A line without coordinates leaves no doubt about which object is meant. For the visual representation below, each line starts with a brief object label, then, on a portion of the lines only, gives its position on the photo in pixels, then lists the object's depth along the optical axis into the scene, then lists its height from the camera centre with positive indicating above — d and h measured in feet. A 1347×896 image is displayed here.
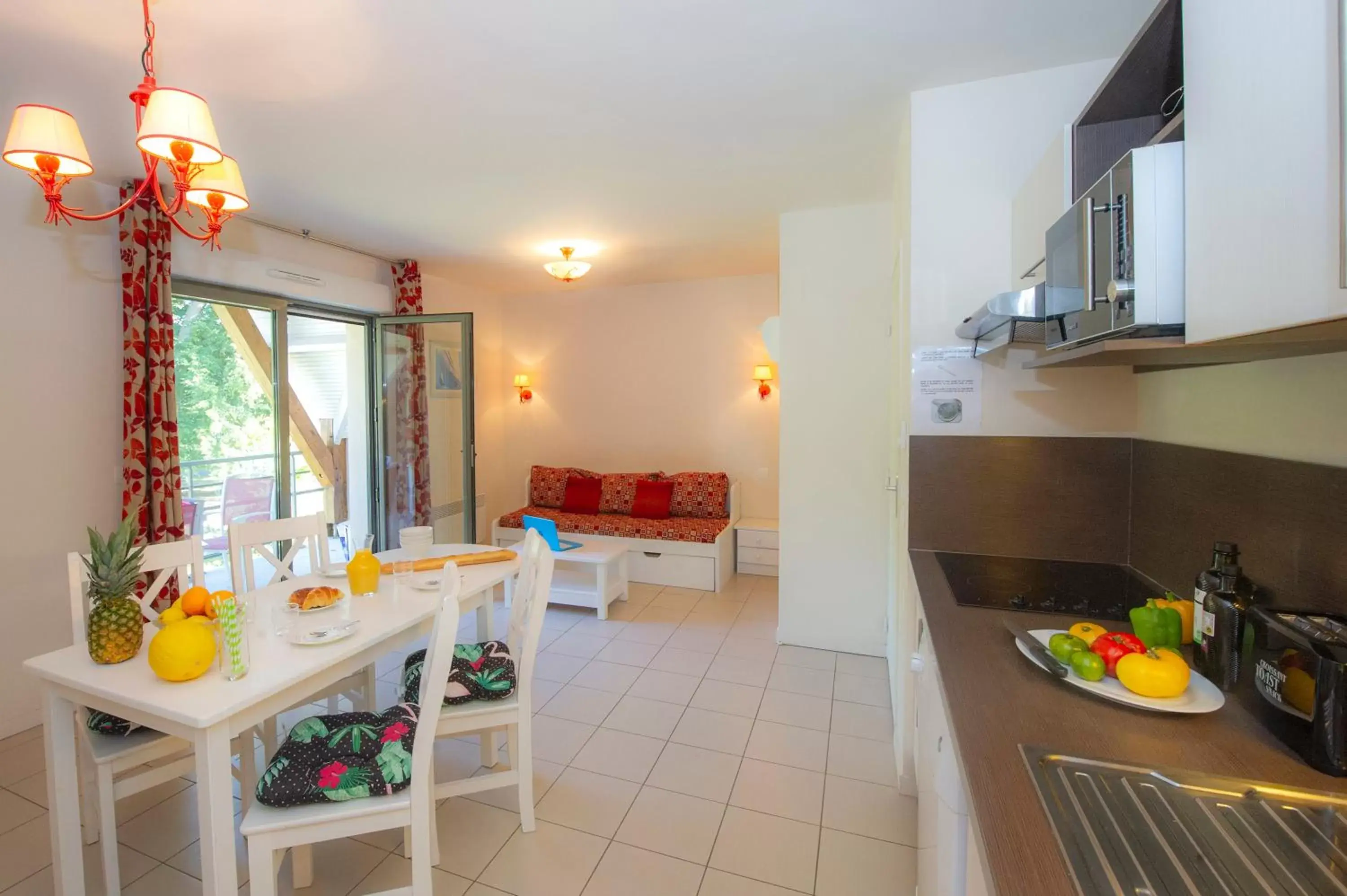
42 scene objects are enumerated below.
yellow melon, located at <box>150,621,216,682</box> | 4.51 -1.60
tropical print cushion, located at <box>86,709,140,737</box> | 5.45 -2.60
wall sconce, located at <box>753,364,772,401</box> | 16.12 +1.76
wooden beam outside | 12.34 +2.22
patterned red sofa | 14.66 -2.27
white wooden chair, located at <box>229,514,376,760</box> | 7.16 -1.45
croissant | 5.94 -1.59
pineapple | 4.87 -1.29
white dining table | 4.18 -1.95
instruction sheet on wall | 6.44 +0.49
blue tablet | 10.18 -1.54
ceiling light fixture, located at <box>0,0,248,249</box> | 4.57 +2.51
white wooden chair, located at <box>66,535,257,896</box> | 5.17 -2.84
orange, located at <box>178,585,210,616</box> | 5.43 -1.46
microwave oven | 3.13 +1.03
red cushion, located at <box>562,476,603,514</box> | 17.21 -1.62
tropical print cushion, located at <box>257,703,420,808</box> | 4.55 -2.59
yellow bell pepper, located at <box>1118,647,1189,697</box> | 3.35 -1.38
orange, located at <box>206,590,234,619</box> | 5.52 -1.47
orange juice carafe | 6.68 -1.50
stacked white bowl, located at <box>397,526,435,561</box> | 8.36 -1.41
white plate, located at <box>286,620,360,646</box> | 5.24 -1.73
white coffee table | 12.82 -3.17
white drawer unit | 15.57 -2.96
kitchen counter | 2.34 -1.59
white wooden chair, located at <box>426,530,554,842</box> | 6.13 -2.86
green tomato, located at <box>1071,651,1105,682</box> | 3.59 -1.42
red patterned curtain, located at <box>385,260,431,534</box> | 14.61 +0.45
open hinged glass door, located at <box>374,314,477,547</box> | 14.64 +0.58
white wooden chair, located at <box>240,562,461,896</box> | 4.38 -2.88
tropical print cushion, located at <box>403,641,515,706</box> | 6.22 -2.55
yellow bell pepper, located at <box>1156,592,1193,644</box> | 4.22 -1.29
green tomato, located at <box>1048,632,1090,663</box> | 3.77 -1.37
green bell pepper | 4.08 -1.35
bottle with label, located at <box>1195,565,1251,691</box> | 3.53 -1.21
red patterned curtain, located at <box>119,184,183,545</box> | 9.21 +1.07
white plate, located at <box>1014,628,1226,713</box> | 3.29 -1.52
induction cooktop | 5.08 -1.41
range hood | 4.24 +0.89
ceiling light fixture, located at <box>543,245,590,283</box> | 12.44 +3.61
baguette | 7.54 -1.57
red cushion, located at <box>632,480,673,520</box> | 16.31 -1.72
